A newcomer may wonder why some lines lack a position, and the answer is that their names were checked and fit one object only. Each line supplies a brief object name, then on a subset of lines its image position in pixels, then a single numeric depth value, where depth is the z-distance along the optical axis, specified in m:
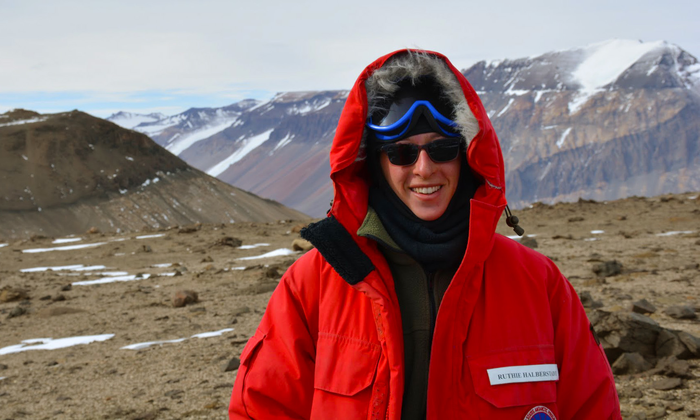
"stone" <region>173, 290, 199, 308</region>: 8.80
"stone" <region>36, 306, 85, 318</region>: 8.87
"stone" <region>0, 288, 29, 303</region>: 10.23
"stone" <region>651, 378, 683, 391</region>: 3.90
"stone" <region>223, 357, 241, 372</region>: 5.36
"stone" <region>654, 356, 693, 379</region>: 4.04
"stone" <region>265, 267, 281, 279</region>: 10.23
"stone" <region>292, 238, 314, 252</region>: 14.26
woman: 1.94
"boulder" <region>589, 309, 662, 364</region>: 4.39
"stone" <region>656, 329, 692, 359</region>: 4.28
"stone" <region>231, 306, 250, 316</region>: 7.92
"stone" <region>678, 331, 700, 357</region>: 4.26
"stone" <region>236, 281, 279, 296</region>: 9.30
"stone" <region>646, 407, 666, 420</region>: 3.57
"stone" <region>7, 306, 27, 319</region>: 8.95
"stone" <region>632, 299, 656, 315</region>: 5.87
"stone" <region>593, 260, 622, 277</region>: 8.22
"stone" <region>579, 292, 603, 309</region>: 6.12
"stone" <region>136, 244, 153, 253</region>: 16.42
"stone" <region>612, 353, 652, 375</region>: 4.23
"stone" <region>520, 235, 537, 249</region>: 11.52
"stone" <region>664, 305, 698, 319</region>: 5.62
